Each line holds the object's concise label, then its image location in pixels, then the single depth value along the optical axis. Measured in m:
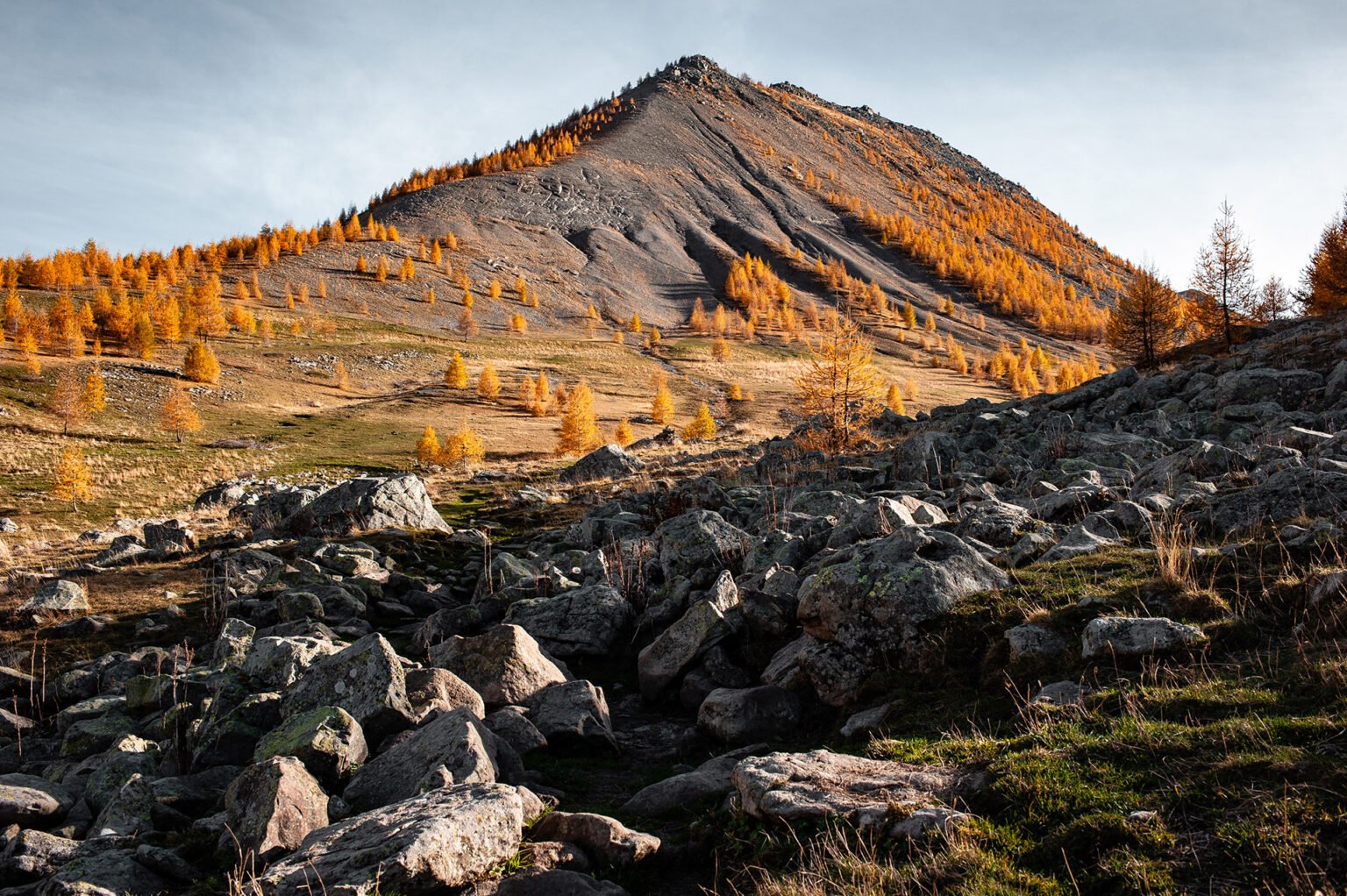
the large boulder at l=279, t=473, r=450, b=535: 26.80
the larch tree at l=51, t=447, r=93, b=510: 54.72
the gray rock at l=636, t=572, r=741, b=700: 12.64
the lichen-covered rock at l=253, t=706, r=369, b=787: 8.73
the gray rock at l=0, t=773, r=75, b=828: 8.59
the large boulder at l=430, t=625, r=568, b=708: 11.56
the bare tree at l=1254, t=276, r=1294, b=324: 68.25
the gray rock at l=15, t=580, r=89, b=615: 18.42
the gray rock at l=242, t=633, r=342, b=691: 12.38
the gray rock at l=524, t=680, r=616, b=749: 10.80
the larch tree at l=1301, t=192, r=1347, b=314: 61.22
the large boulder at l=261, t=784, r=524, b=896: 5.87
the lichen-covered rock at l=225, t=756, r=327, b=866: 7.17
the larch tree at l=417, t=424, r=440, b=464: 69.50
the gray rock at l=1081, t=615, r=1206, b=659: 7.88
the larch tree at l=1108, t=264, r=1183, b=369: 66.44
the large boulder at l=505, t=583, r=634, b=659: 14.76
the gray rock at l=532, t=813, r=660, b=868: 6.81
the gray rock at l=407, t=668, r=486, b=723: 10.48
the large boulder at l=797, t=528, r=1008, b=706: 10.20
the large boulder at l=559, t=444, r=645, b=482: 43.25
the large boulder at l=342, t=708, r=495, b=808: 8.23
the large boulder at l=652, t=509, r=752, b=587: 16.77
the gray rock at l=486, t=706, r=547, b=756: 10.33
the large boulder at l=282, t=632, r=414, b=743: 9.96
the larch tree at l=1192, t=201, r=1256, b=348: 61.34
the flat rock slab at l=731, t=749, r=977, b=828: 6.16
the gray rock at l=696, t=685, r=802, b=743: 10.24
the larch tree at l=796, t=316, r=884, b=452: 37.59
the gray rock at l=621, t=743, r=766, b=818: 8.12
